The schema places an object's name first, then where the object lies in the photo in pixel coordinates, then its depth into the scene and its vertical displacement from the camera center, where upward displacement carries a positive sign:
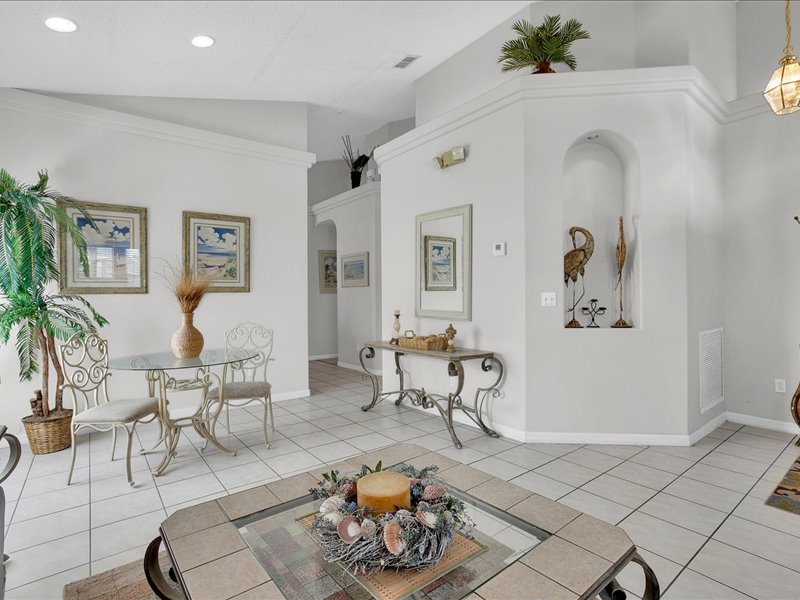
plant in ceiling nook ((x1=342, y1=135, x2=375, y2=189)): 7.34 +2.32
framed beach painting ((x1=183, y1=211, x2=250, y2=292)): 4.45 +0.55
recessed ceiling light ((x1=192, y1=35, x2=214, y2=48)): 3.28 +2.01
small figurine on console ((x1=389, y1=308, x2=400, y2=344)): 4.52 -0.31
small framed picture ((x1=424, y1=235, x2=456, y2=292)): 4.21 +0.33
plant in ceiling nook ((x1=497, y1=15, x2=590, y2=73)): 3.44 +2.04
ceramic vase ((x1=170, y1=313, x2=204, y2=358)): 3.27 -0.31
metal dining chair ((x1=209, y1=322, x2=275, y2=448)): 4.56 -0.46
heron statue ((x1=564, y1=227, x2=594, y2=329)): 3.55 +0.30
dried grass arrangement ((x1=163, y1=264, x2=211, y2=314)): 3.28 +0.05
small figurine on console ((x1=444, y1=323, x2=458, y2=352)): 3.89 -0.37
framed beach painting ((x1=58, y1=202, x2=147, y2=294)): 3.83 +0.46
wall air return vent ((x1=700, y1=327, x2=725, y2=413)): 3.67 -0.69
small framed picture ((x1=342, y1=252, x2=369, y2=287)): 7.02 +0.48
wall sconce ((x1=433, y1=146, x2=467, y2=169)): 3.99 +1.33
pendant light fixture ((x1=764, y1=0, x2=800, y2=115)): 2.48 +1.19
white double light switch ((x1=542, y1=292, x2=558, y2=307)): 3.49 -0.04
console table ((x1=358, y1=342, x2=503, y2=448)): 3.61 -0.82
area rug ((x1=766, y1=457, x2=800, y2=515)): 2.48 -1.24
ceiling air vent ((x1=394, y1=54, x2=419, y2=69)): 4.21 +2.35
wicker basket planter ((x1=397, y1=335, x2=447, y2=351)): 3.99 -0.43
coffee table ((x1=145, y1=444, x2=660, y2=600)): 1.12 -0.75
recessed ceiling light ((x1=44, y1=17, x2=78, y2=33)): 2.83 +1.87
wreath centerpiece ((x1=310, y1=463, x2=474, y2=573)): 1.18 -0.66
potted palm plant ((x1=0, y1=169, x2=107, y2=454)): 3.26 +0.07
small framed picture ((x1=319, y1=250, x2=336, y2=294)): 8.45 +0.52
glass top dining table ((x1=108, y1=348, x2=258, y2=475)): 2.93 -0.59
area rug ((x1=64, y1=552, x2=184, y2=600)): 1.80 -1.23
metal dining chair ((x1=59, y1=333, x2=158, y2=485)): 2.82 -0.73
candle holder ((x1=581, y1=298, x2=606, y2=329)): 3.74 -0.15
